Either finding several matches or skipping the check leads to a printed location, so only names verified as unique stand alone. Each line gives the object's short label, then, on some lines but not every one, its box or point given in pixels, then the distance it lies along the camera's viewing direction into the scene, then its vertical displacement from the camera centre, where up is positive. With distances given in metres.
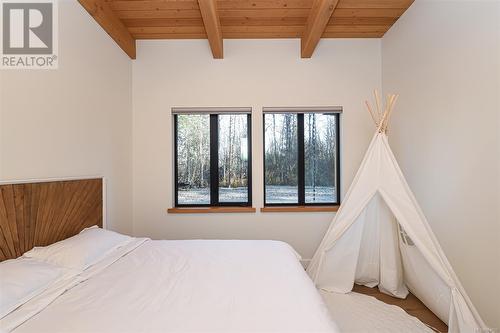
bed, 0.99 -0.63
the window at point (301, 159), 3.01 +0.09
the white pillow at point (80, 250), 1.44 -0.52
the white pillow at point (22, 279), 1.05 -0.53
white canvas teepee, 1.82 -0.68
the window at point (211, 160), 3.01 +0.08
